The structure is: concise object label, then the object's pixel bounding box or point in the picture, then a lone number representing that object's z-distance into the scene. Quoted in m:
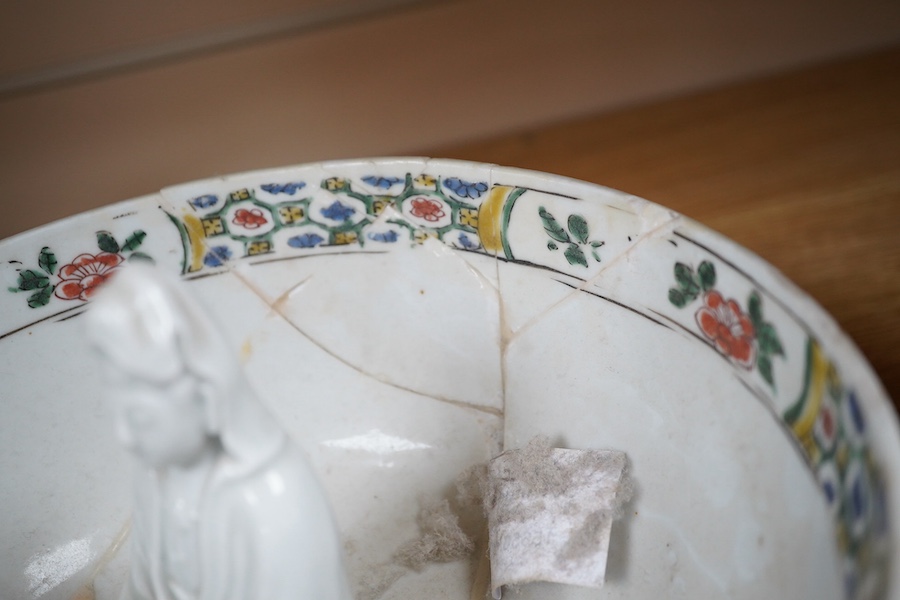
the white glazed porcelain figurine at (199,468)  0.29
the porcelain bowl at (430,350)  0.39
